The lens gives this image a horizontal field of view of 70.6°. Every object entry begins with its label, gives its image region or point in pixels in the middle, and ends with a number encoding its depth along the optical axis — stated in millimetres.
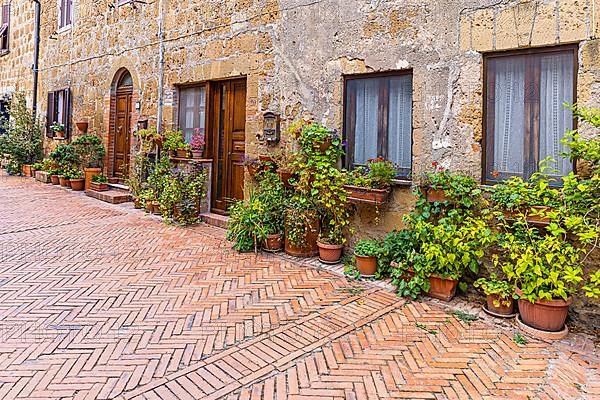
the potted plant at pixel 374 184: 5031
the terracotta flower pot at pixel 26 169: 13324
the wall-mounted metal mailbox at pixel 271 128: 6551
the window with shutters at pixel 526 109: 4203
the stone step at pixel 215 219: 7293
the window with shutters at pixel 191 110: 8102
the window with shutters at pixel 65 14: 12094
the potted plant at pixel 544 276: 3508
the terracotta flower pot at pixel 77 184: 10852
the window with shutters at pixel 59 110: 12086
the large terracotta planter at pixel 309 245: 5684
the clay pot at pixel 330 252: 5459
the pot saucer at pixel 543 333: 3555
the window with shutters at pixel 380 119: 5316
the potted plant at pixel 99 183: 10258
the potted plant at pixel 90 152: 10609
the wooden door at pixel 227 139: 7500
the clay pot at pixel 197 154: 7650
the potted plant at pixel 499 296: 3883
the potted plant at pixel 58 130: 11963
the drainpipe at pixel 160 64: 8750
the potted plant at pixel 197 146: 7609
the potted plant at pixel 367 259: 4965
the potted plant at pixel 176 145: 7945
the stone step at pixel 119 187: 10109
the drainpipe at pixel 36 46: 13578
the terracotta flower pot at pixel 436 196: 4481
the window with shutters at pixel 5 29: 15367
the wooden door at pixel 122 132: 10227
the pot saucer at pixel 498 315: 3928
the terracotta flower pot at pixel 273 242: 5892
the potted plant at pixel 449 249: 4094
